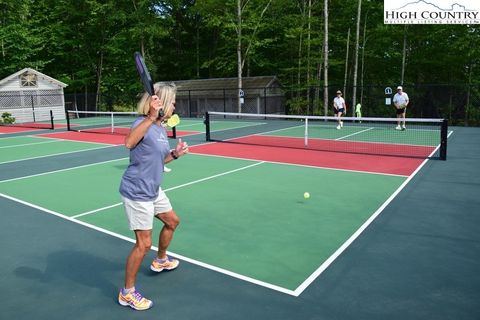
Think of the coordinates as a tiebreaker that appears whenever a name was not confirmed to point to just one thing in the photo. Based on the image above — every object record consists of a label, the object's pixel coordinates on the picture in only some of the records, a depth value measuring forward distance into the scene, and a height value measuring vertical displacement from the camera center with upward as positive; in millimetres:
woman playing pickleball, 3895 -747
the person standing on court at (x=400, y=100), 18281 -215
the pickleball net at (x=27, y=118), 28125 -1267
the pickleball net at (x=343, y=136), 14031 -1648
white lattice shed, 30531 +304
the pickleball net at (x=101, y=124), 21747 -1484
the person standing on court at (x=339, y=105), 19475 -412
